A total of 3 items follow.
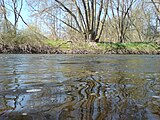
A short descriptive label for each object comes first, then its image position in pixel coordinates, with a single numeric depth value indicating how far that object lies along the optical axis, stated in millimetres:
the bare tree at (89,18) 14999
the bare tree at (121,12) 18634
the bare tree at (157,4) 17316
